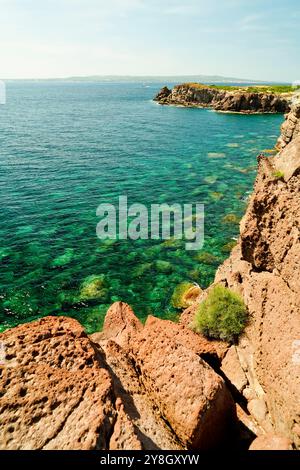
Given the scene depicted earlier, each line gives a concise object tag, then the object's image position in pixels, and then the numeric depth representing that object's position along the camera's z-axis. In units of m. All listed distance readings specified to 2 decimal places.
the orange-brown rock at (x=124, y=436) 6.70
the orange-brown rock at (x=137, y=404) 7.75
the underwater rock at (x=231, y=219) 33.44
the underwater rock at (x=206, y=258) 26.68
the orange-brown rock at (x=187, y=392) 7.97
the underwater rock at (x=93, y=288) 22.90
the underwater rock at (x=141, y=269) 25.44
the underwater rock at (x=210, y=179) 46.89
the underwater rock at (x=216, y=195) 40.34
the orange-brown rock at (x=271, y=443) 7.17
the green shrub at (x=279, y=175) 13.02
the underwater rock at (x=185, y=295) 21.99
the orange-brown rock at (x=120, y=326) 13.60
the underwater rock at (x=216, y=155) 62.34
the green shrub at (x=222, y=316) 13.47
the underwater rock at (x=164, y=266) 25.81
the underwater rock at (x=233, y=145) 71.06
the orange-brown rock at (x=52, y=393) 6.71
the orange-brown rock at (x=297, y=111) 31.29
